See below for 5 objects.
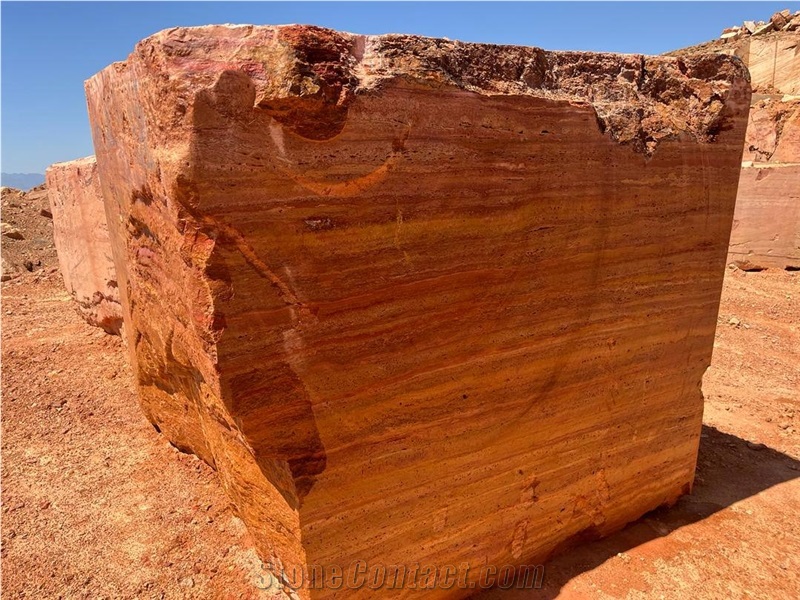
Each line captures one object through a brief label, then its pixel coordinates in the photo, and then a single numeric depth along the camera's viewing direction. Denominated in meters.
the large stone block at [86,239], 4.25
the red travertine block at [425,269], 1.52
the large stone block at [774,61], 10.89
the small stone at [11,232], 7.96
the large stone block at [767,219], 6.99
